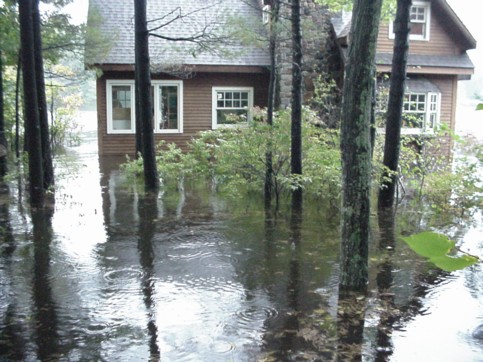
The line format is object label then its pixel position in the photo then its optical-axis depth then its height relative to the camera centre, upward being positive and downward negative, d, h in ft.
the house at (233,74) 60.29 +6.00
